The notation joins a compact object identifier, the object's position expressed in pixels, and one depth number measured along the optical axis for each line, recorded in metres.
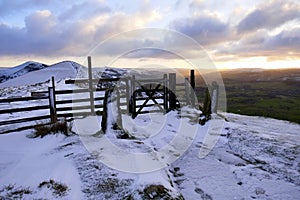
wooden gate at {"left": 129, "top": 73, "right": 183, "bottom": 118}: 11.51
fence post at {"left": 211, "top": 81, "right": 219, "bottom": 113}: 10.27
